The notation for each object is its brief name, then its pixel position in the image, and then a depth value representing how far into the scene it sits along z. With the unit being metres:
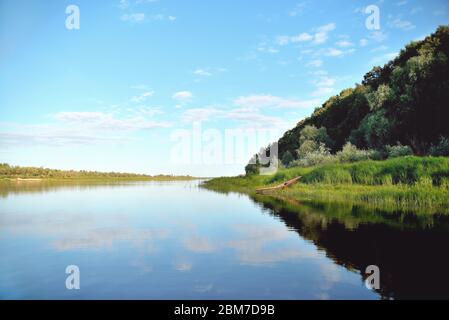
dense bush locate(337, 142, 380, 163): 44.94
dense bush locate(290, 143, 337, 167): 52.88
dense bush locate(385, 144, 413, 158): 40.88
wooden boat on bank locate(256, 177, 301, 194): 43.66
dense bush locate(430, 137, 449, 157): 35.97
